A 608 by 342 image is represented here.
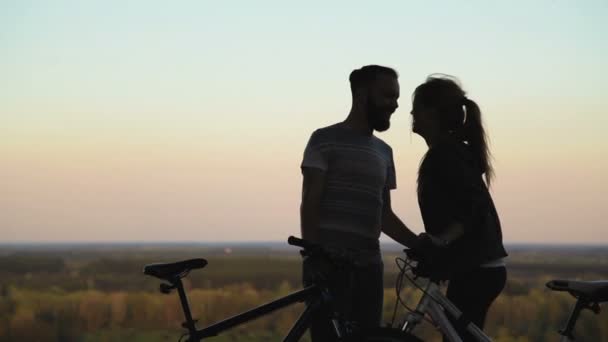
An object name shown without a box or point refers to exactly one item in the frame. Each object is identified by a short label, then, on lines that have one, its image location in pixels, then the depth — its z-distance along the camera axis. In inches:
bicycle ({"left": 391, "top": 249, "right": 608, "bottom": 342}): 156.7
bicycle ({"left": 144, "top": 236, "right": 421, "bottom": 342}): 158.1
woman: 161.5
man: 174.6
